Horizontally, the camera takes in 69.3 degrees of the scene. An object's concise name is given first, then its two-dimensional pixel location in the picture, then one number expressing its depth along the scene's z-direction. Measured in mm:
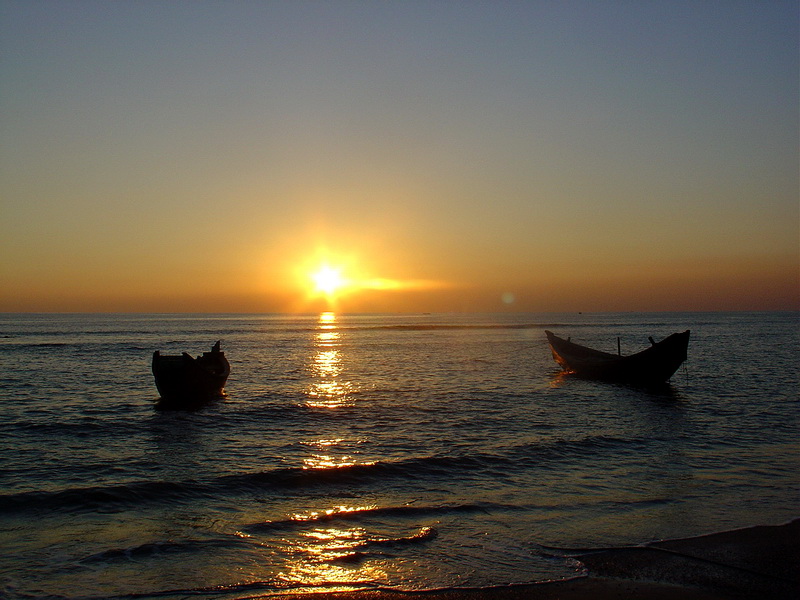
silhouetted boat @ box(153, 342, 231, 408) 23938
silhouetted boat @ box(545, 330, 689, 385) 28203
